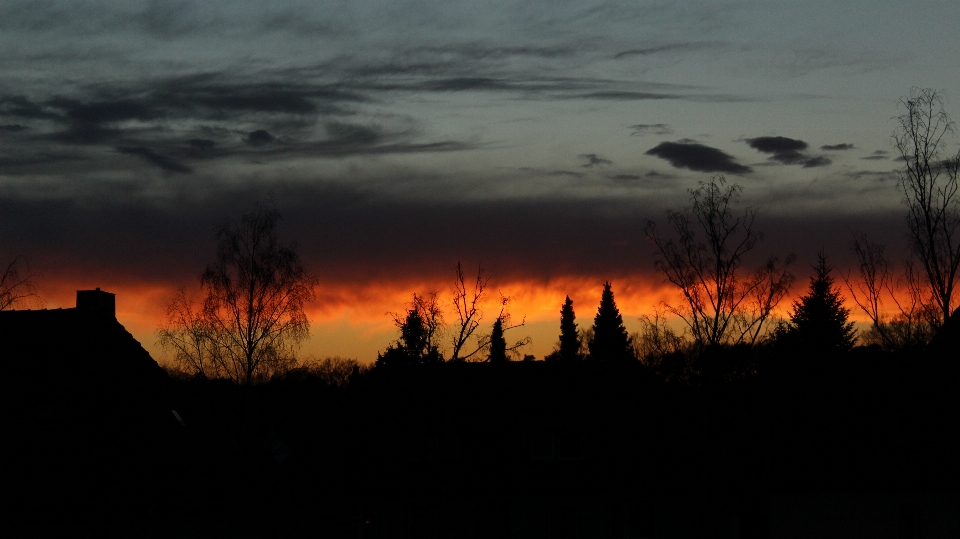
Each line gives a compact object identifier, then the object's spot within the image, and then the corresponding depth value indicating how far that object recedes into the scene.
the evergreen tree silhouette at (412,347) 49.86
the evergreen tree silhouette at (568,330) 140.00
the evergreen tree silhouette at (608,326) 115.31
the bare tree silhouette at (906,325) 46.56
